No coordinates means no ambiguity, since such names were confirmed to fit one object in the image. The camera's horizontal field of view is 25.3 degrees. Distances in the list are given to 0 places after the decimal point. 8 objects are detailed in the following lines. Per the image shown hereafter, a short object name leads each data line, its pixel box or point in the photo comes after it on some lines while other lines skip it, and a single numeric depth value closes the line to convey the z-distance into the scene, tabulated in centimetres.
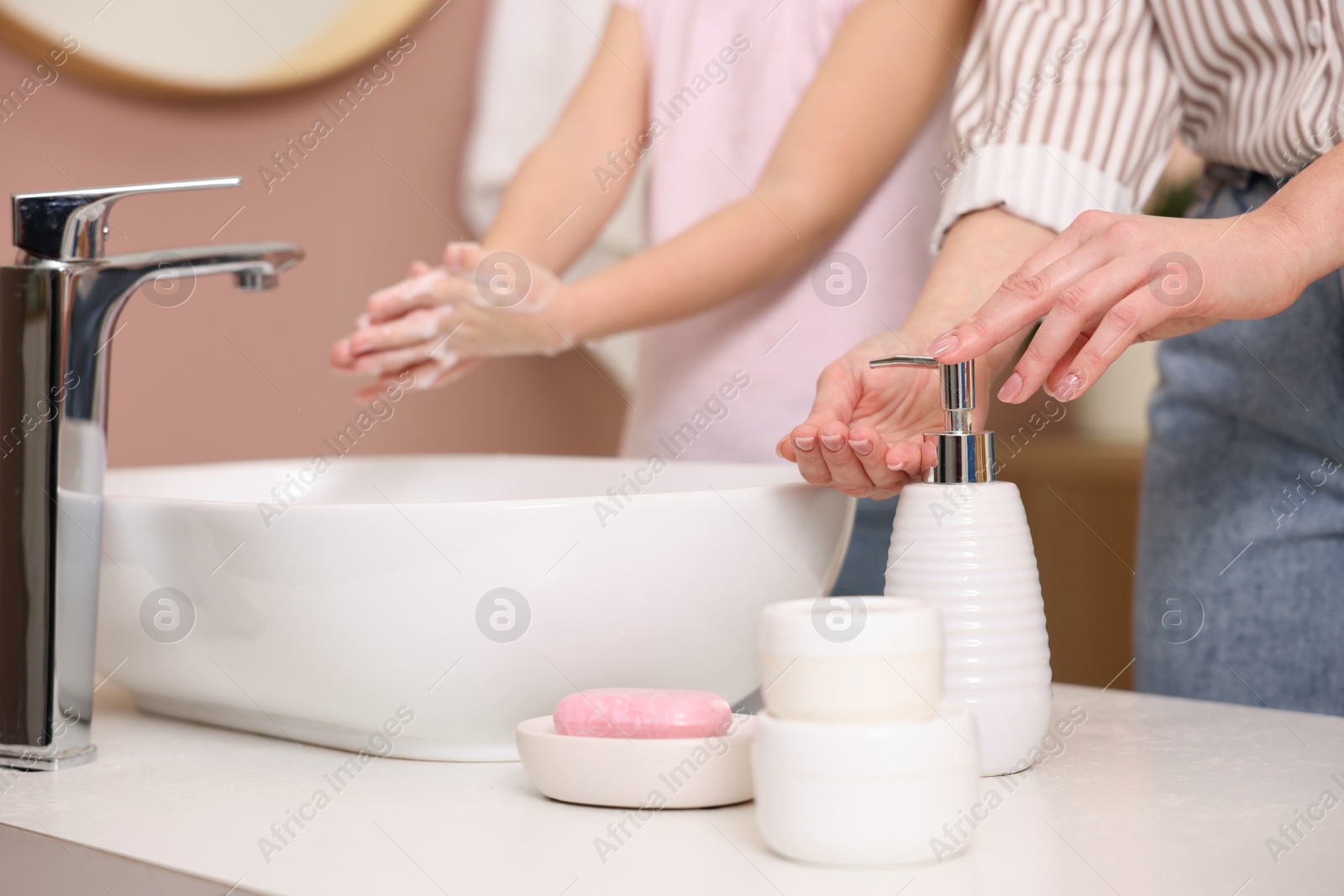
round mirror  205
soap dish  127
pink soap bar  128
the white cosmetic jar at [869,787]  118
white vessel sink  132
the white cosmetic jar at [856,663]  119
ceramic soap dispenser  130
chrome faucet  136
